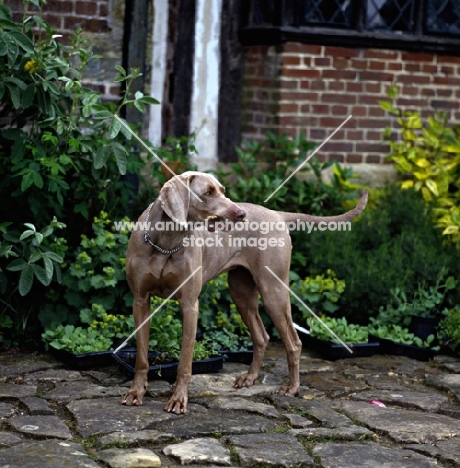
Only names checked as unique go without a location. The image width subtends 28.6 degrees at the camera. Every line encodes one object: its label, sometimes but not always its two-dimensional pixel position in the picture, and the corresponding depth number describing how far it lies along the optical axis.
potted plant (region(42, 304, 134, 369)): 5.96
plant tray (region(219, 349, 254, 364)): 6.33
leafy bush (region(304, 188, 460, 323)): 7.10
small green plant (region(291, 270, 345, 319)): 7.00
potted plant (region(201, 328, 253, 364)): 6.32
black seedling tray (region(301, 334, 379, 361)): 6.58
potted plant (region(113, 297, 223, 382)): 5.76
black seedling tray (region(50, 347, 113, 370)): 5.92
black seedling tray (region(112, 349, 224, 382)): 5.71
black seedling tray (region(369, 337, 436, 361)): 6.73
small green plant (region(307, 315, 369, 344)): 6.67
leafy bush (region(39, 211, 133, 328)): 6.33
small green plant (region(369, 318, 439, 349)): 6.83
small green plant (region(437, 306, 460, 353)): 6.75
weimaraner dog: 4.94
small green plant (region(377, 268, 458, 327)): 7.01
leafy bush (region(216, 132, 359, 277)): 7.60
